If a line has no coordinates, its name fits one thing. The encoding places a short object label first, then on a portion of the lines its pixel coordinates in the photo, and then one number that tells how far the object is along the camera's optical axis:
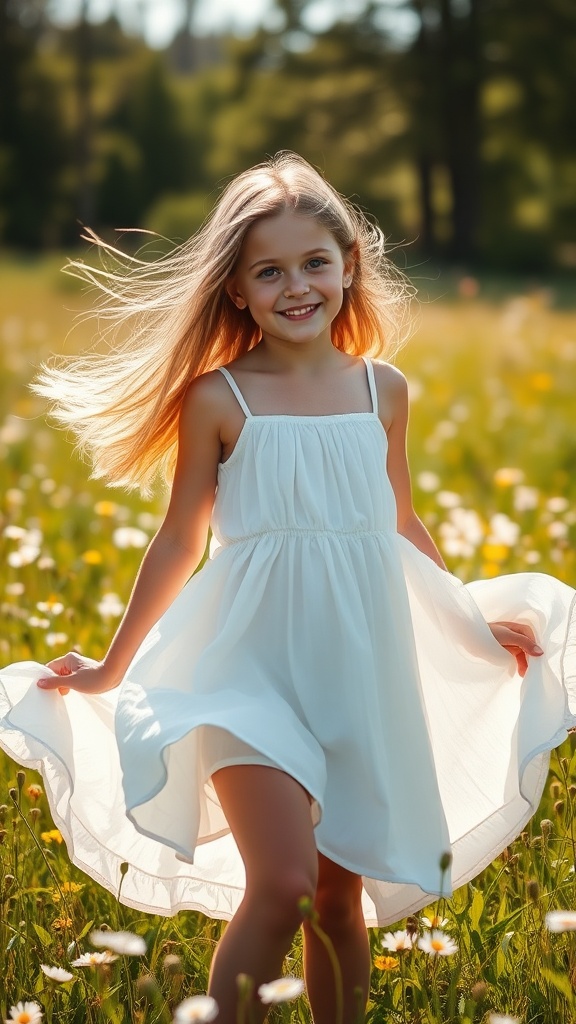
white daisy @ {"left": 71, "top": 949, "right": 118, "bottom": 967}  3.52
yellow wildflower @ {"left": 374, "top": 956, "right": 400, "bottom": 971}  4.07
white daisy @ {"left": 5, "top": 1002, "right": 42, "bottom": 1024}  3.35
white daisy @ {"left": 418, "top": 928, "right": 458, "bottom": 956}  3.61
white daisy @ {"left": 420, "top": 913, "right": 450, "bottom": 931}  3.90
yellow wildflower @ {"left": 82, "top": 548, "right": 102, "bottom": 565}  7.26
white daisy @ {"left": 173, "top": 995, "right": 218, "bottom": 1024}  2.73
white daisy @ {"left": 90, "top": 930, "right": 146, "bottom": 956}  3.10
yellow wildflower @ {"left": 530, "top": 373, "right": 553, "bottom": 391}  14.05
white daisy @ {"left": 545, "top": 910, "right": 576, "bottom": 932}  3.31
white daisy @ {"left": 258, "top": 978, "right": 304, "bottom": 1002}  2.75
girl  3.64
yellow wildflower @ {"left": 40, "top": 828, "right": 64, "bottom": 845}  4.66
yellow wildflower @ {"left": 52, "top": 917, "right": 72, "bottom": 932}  4.09
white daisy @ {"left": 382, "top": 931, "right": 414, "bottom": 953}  3.78
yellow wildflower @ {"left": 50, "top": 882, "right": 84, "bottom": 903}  4.35
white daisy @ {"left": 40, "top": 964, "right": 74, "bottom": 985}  3.46
